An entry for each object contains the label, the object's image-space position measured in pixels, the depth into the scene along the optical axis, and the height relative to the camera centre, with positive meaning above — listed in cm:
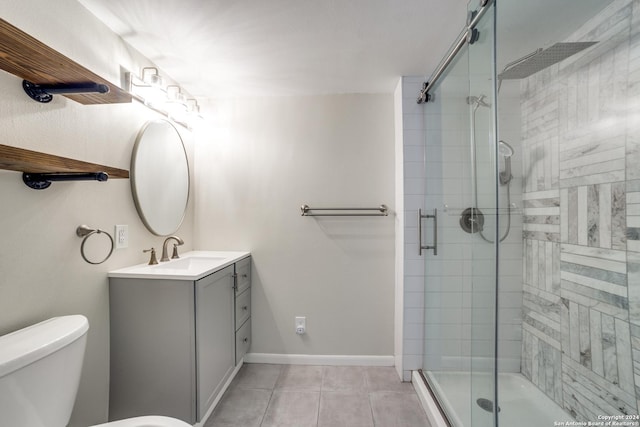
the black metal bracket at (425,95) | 179 +80
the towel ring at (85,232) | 121 -8
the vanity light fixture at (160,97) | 153 +73
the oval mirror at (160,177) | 158 +24
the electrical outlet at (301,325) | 213 -86
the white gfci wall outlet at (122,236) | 143 -11
